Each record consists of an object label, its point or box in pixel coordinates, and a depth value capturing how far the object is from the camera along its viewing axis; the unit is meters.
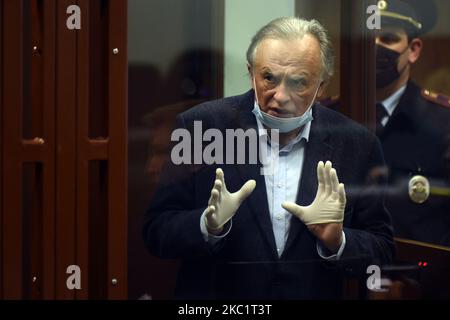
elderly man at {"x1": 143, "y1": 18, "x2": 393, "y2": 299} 6.52
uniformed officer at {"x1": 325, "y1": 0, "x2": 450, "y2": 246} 6.66
